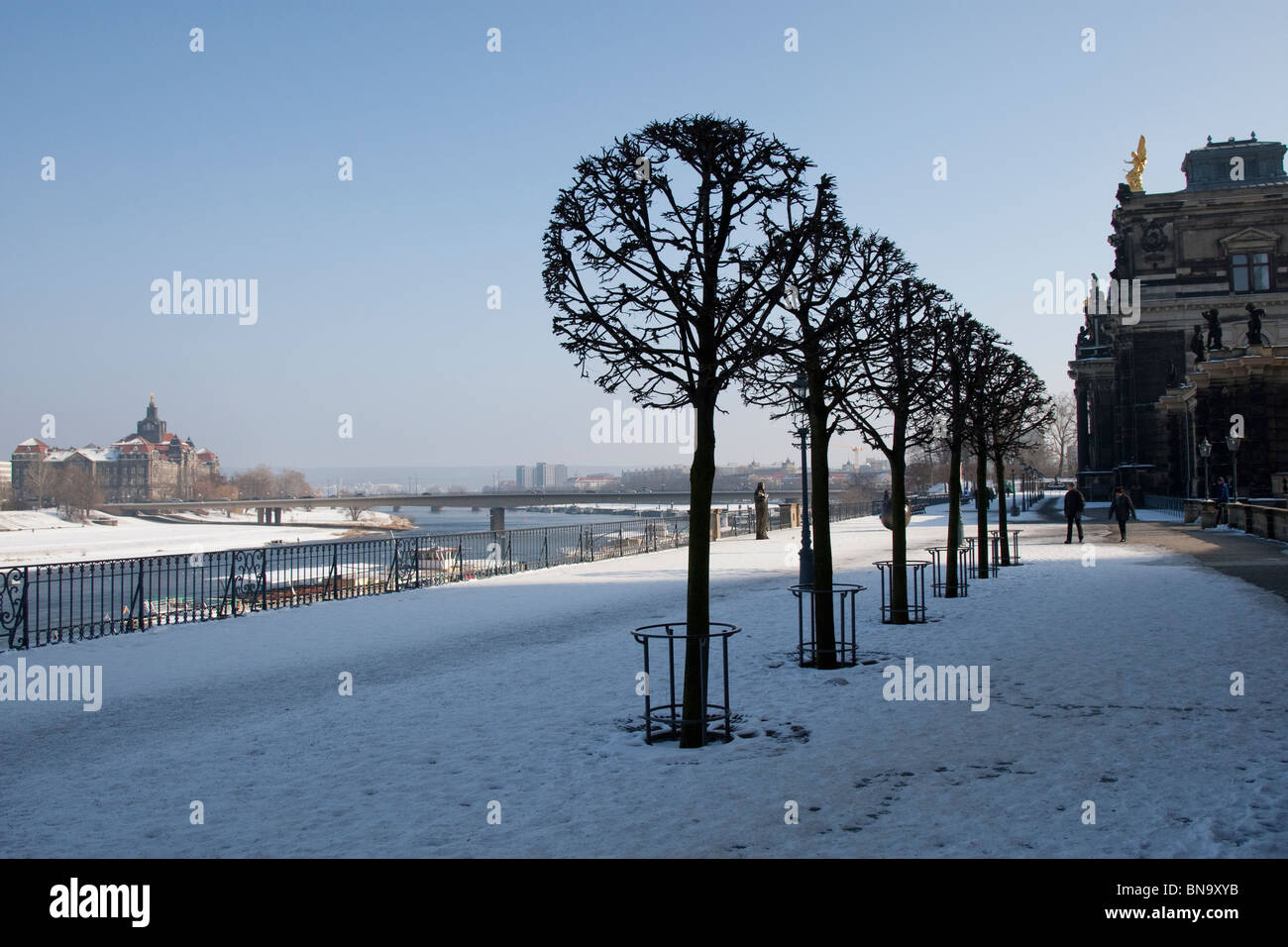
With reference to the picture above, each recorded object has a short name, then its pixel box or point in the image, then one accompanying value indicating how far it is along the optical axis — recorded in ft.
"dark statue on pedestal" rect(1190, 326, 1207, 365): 133.49
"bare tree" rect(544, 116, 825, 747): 24.59
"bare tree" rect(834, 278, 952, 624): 38.55
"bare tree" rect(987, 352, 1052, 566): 65.21
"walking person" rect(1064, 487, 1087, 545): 97.30
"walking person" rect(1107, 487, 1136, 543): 97.63
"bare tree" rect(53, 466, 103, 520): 338.17
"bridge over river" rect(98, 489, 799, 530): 327.26
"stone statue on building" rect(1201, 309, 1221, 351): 131.85
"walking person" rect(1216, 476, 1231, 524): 111.55
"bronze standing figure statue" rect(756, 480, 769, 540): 125.80
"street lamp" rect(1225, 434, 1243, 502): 119.03
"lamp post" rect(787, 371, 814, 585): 46.41
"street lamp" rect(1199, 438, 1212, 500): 120.78
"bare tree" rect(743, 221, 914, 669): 30.12
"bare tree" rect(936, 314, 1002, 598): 54.80
